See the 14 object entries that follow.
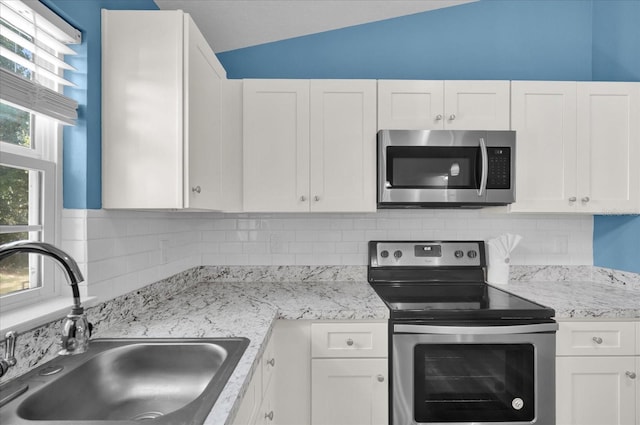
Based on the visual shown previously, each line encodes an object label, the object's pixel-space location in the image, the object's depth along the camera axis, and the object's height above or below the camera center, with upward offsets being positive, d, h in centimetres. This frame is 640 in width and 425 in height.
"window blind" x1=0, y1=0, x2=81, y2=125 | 106 +50
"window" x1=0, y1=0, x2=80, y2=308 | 110 +26
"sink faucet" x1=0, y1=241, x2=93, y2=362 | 84 -22
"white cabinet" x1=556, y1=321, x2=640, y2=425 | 179 -80
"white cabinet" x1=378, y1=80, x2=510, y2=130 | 211 +60
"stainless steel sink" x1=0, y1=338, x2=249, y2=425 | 96 -52
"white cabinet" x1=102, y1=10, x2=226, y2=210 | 143 +39
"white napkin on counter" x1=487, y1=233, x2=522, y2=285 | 230 -28
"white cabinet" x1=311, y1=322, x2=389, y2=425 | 173 -77
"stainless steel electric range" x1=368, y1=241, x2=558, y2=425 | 171 -73
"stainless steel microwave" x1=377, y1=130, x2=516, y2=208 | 203 +24
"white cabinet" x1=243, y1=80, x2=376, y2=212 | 209 +35
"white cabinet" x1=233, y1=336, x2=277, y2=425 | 108 -65
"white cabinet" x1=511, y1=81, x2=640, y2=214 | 212 +34
